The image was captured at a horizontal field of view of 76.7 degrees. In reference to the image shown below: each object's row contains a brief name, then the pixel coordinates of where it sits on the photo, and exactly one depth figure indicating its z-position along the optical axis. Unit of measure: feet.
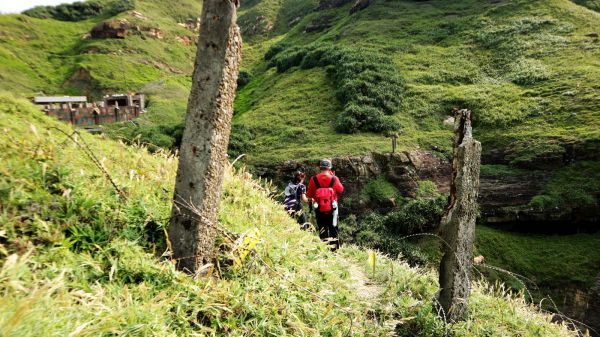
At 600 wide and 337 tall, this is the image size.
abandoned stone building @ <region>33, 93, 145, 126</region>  151.94
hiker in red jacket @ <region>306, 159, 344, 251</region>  27.66
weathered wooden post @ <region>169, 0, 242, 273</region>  12.64
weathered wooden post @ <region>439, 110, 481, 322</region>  16.74
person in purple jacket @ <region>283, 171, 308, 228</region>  30.58
